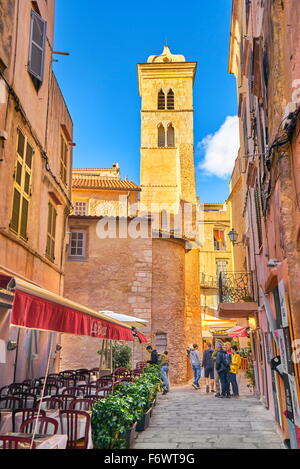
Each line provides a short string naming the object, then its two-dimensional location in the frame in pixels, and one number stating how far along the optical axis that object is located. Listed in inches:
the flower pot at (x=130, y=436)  288.4
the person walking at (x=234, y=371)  572.1
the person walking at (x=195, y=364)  669.3
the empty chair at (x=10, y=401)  281.9
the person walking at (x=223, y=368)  561.0
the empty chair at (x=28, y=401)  298.9
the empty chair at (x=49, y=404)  297.9
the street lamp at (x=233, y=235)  683.0
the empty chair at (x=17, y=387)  358.8
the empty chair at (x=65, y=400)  307.0
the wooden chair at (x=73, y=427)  235.9
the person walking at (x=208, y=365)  625.9
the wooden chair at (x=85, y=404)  277.9
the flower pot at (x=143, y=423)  348.8
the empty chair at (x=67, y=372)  551.3
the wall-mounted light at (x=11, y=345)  413.4
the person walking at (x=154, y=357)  612.8
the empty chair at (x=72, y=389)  364.5
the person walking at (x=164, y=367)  634.8
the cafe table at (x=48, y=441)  186.5
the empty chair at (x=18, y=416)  239.4
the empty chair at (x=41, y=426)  207.9
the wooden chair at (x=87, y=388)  381.5
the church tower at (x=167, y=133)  1344.7
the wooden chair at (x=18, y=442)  173.3
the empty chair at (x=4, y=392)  376.5
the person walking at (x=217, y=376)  566.6
